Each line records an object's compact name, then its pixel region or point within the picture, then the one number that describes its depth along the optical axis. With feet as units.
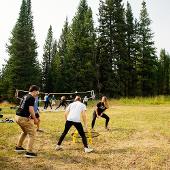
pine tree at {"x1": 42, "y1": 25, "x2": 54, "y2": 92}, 235.40
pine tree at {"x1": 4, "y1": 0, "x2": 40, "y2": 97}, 190.19
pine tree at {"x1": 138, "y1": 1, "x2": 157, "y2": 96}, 224.33
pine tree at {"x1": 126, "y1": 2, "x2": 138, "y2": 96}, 226.79
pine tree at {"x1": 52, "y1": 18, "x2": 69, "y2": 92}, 207.82
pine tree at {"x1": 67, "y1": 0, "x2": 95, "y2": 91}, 200.44
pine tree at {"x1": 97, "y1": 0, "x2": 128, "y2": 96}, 206.90
